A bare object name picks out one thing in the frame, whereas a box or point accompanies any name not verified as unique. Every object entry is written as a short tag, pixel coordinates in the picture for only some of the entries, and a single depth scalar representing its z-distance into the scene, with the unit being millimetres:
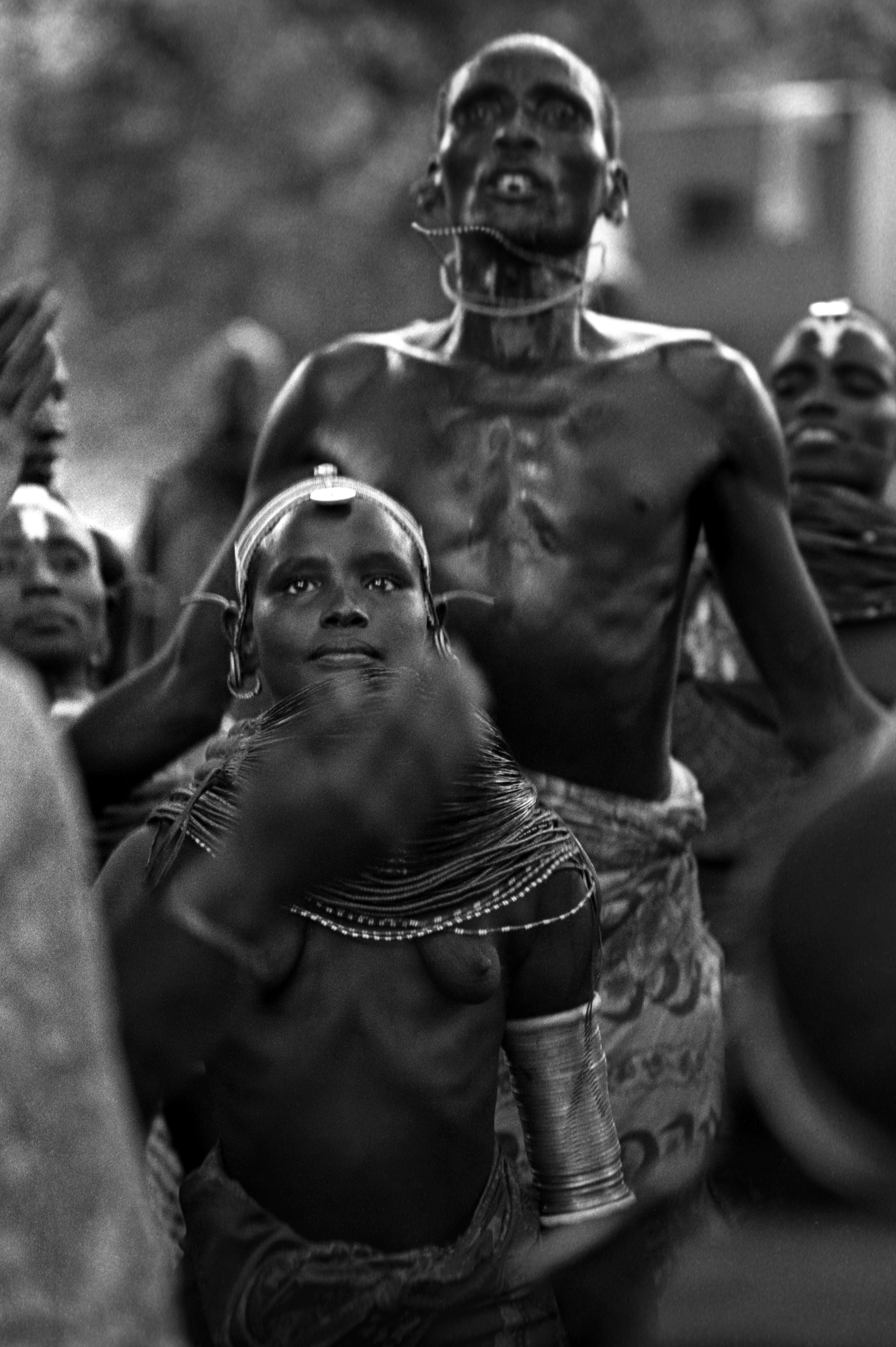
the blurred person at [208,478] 6250
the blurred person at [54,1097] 1899
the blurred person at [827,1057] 1739
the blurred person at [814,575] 4902
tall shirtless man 3842
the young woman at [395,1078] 2912
